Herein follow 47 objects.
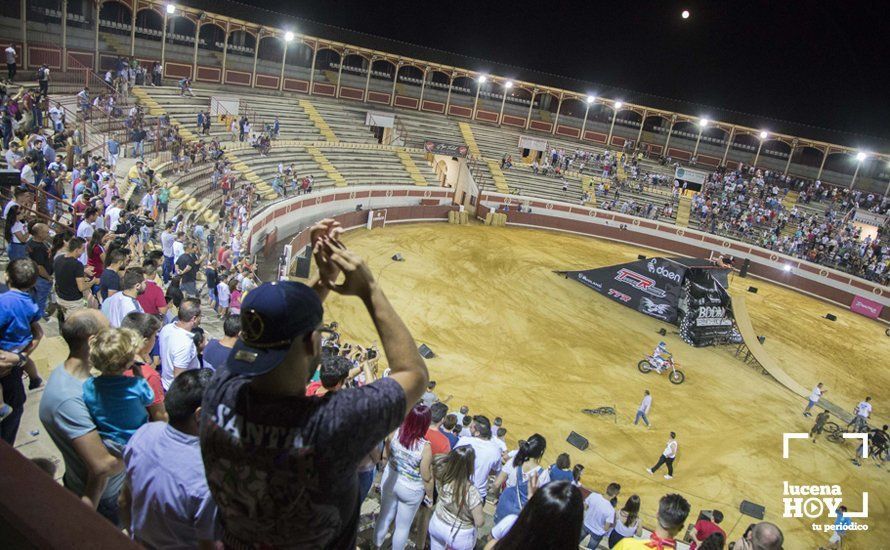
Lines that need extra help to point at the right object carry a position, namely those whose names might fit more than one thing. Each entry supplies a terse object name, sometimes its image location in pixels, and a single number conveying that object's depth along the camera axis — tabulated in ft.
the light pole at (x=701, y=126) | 143.26
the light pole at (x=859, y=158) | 131.03
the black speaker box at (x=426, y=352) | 52.13
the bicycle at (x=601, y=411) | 48.14
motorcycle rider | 58.59
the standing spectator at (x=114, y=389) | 12.00
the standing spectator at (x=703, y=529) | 24.74
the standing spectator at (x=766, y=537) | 15.29
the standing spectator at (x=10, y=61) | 65.92
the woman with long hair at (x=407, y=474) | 16.31
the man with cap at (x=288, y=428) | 6.26
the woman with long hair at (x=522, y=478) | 19.35
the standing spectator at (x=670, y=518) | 14.43
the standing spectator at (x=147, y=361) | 13.82
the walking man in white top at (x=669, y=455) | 40.22
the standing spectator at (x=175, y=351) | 19.54
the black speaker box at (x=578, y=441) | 42.05
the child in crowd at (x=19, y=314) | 15.74
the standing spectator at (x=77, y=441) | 11.57
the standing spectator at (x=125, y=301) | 21.75
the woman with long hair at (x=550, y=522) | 8.17
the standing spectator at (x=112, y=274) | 25.18
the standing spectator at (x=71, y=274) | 24.93
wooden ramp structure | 62.13
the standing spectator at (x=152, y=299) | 25.64
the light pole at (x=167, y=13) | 94.63
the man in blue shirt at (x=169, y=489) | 9.47
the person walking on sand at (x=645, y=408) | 46.91
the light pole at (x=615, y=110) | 146.11
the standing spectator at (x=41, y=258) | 25.68
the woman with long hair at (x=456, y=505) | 14.84
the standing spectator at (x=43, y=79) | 64.90
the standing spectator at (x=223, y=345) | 19.83
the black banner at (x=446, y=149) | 125.08
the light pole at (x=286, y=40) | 114.62
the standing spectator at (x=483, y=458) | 20.34
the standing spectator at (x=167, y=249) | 44.92
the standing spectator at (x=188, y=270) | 41.04
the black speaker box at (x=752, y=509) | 37.11
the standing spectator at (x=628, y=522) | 23.80
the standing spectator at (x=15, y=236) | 28.99
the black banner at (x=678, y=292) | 70.79
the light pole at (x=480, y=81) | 141.09
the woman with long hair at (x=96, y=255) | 31.89
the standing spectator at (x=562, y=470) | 24.94
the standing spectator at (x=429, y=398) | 34.76
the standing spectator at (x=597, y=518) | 24.41
